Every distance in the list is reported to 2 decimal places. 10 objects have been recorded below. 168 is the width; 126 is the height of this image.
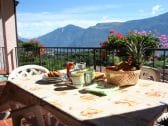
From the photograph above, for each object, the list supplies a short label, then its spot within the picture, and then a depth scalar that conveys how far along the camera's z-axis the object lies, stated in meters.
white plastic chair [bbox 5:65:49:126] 1.57
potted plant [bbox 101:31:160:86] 1.14
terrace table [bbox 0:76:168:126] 0.80
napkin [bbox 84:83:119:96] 1.06
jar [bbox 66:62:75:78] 1.34
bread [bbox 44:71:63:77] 1.34
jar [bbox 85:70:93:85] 1.21
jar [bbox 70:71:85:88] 1.18
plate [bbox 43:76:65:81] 1.31
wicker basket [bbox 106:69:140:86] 1.14
